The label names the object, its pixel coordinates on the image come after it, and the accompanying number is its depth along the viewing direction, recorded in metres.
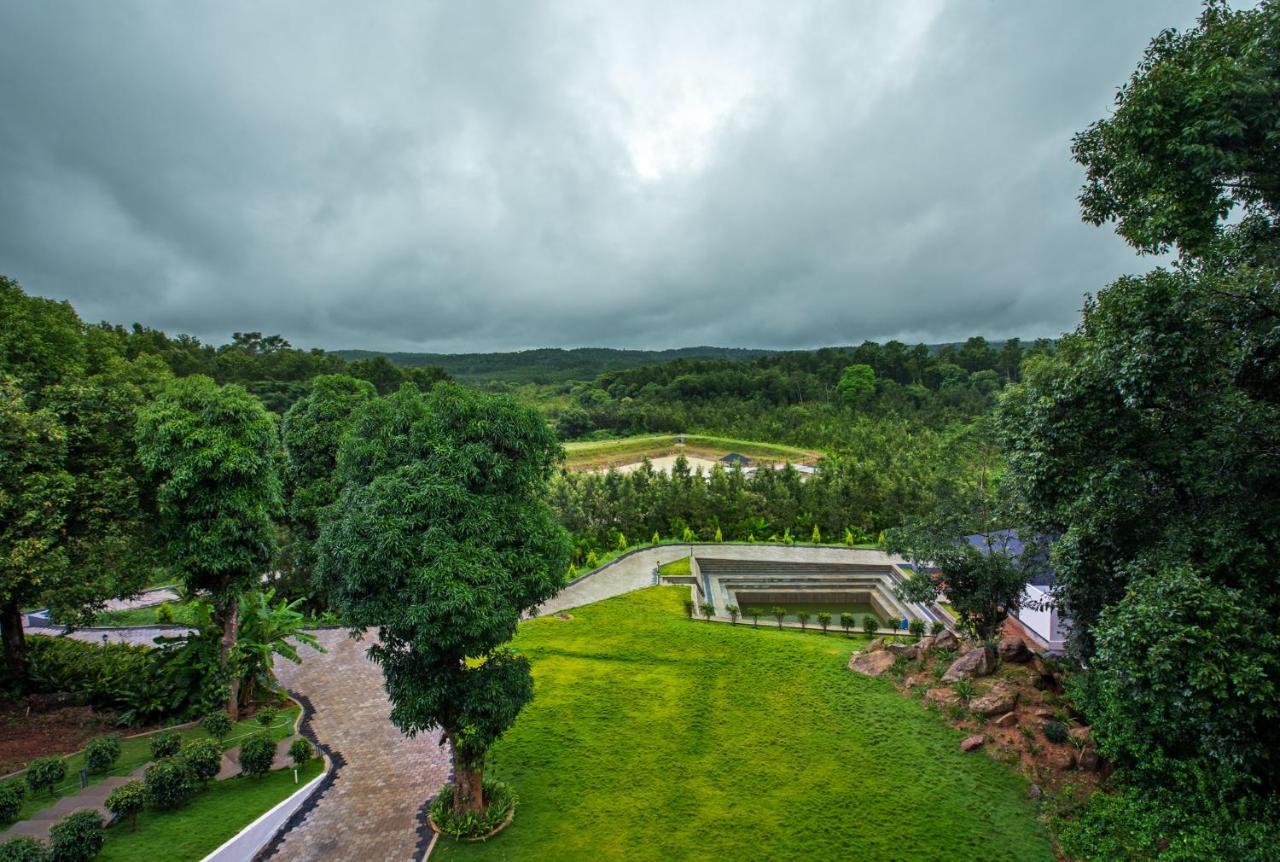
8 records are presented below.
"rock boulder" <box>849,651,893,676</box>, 14.19
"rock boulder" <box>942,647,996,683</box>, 12.90
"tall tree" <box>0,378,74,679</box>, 10.23
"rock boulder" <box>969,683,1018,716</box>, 11.56
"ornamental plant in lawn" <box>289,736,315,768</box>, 10.91
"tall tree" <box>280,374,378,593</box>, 17.27
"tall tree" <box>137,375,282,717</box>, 11.75
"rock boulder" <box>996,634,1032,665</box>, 13.13
